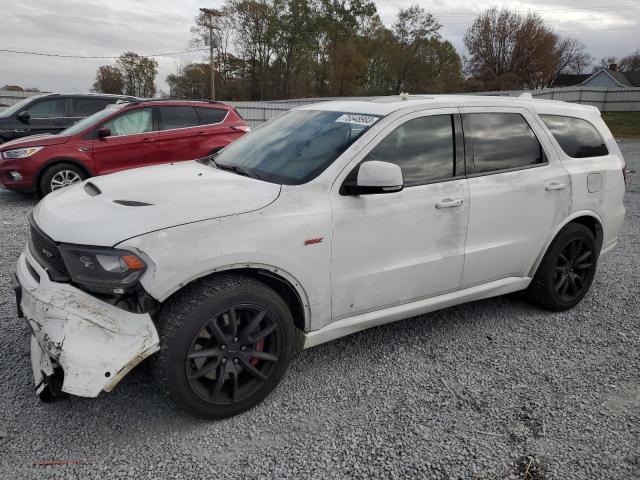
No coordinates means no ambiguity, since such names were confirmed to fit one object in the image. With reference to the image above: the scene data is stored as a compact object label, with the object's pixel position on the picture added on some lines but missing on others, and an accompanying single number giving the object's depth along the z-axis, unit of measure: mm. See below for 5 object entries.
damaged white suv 2336
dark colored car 10383
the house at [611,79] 52281
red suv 7586
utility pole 34744
